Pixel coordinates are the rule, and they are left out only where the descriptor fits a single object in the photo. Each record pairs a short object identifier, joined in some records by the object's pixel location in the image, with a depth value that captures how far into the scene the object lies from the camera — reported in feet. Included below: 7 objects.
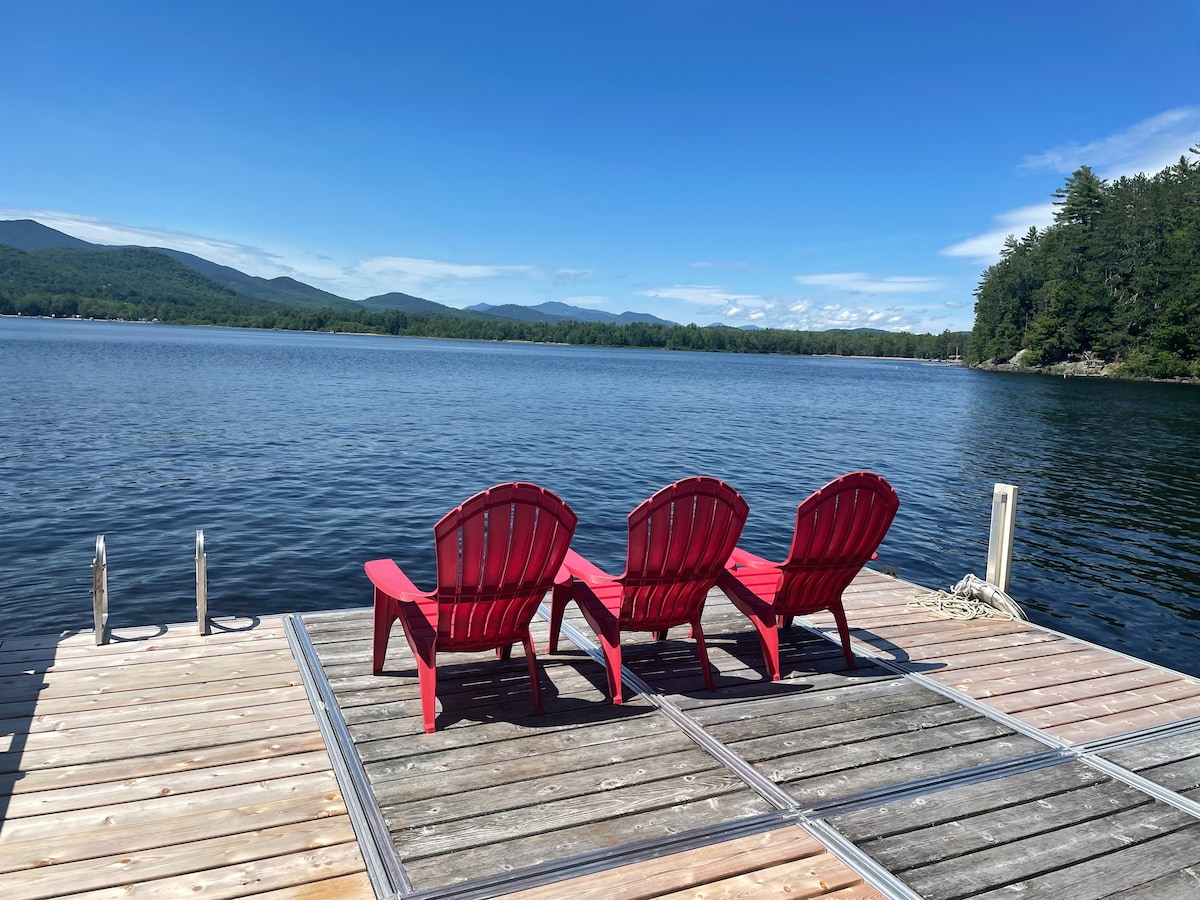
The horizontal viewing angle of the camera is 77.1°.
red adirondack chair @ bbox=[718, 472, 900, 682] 13.55
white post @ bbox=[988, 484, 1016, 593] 19.60
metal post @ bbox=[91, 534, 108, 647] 14.08
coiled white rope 18.24
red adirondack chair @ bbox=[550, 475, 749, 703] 12.31
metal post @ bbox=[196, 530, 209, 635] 14.90
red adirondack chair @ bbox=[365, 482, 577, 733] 11.09
